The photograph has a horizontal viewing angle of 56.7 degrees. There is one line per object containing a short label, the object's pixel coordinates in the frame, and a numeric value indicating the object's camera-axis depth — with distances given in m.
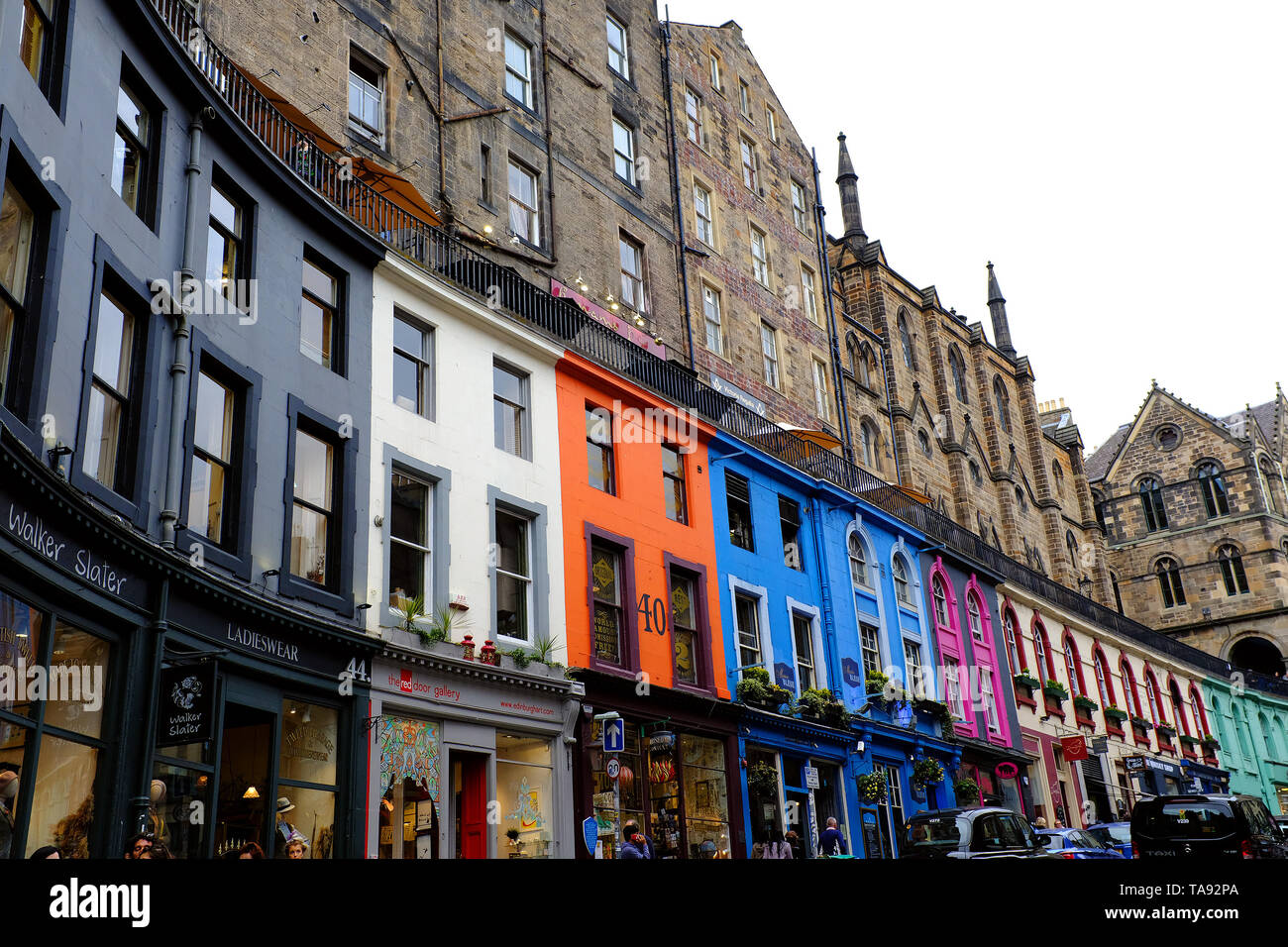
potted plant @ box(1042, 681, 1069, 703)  36.75
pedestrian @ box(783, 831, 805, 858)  21.86
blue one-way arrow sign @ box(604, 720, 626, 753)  19.03
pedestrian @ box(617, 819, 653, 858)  15.85
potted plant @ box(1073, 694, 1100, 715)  38.56
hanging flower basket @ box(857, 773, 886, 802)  25.84
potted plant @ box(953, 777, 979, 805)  29.42
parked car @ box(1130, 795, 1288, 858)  16.00
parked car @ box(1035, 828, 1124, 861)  19.42
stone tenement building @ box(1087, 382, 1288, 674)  63.16
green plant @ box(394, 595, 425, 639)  16.72
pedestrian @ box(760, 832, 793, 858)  20.62
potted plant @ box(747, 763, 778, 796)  22.48
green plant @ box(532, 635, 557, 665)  18.66
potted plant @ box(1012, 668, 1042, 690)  35.22
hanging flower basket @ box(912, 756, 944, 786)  28.23
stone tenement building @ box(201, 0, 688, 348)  21.41
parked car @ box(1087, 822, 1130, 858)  22.65
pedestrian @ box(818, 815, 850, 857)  21.41
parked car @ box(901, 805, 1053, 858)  17.34
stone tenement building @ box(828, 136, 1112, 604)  43.09
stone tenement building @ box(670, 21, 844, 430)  31.98
